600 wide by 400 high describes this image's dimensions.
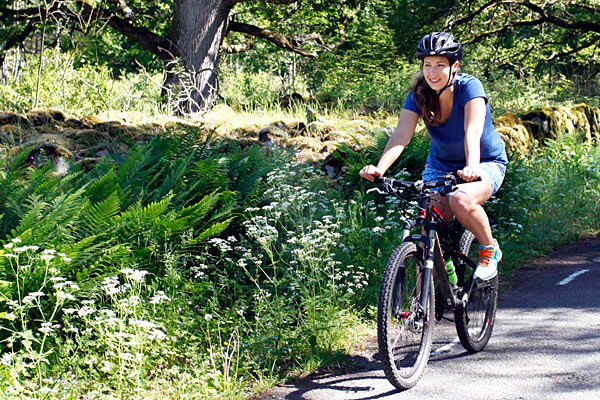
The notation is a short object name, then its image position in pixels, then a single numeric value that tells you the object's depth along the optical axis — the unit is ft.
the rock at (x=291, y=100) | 56.85
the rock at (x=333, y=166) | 33.24
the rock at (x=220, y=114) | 42.98
